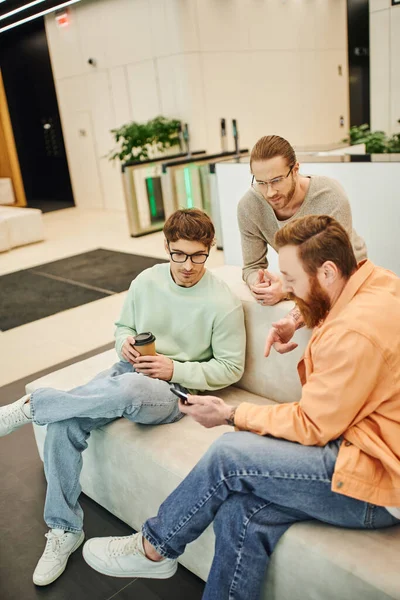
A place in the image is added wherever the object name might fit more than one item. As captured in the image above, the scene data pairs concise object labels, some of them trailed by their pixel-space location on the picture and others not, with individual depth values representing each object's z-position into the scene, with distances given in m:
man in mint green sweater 2.05
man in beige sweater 2.18
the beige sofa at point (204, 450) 1.42
